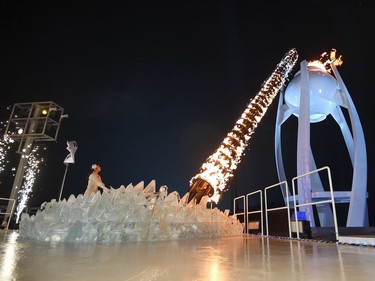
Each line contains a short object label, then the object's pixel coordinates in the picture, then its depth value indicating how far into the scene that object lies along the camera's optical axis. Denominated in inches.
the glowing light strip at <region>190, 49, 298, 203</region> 470.0
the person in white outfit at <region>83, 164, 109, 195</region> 239.1
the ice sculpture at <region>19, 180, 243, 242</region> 184.2
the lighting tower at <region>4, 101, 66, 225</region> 556.7
